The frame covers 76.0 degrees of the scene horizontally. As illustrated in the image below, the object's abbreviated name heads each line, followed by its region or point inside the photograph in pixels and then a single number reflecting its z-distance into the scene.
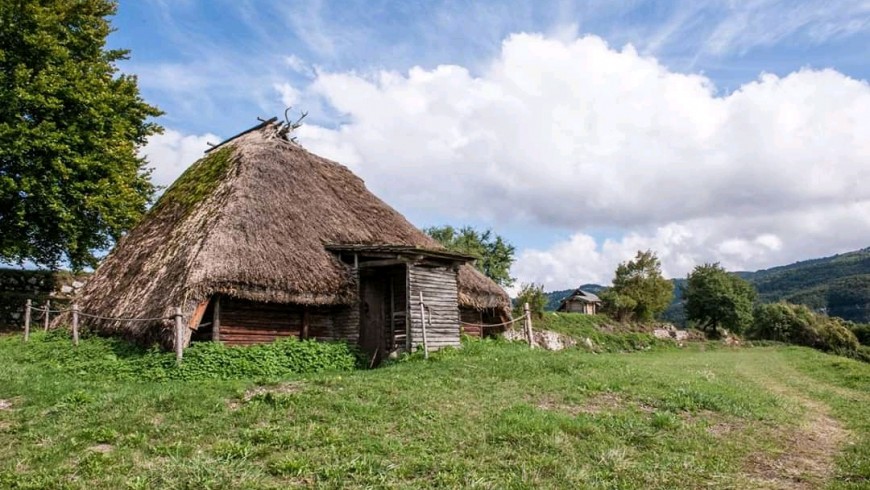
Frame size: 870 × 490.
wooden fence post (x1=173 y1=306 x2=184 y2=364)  12.19
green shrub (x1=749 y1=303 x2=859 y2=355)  43.00
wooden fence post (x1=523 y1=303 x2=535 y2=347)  19.92
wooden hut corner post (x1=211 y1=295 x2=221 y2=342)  13.77
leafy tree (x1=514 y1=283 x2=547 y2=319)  32.38
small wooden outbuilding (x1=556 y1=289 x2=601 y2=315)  49.53
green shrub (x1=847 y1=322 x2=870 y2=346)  46.81
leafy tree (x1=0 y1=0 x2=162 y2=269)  19.62
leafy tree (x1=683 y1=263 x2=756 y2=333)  48.44
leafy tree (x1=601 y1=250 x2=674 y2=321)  42.09
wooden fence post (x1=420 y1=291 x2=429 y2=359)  14.99
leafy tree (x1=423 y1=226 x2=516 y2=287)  42.75
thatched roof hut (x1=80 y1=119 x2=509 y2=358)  13.65
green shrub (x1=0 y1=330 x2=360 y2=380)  12.27
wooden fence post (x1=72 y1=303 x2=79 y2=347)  14.56
